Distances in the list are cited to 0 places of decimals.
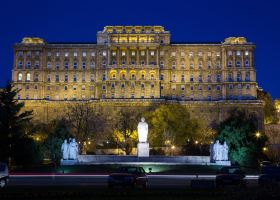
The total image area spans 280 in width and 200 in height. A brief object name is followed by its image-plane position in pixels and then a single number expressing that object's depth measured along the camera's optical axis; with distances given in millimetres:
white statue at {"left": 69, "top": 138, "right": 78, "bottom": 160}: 64500
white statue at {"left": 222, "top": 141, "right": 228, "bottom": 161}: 63875
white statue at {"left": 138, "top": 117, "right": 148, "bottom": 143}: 63875
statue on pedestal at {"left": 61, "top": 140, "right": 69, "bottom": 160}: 64500
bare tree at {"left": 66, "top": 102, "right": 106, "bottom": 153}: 114938
